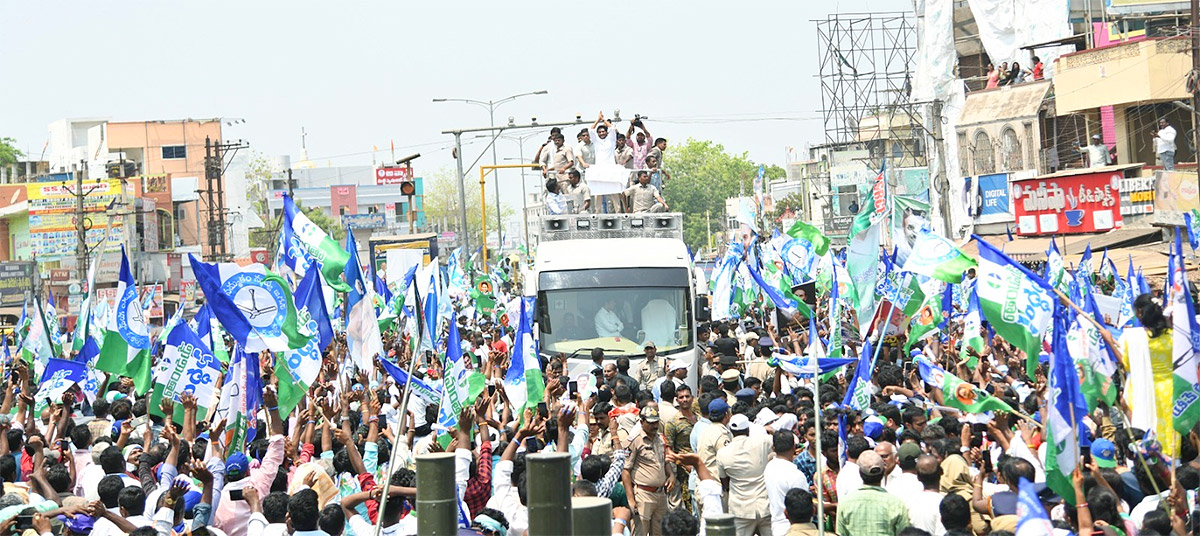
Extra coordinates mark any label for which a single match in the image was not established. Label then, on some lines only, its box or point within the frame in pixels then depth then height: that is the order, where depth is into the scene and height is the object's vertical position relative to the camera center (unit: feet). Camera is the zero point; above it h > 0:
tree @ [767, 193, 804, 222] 327.55 +18.16
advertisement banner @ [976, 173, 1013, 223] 134.41 +6.65
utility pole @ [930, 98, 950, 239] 152.05 +9.59
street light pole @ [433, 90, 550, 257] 160.66 +21.80
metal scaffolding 176.65 +23.93
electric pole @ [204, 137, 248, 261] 168.04 +15.90
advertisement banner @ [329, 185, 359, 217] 352.28 +27.16
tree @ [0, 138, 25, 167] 282.77 +34.67
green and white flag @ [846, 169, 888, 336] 56.87 +0.68
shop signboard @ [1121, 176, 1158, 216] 111.86 +5.21
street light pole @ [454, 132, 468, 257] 123.44 +9.69
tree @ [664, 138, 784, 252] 422.41 +31.77
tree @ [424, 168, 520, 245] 416.87 +28.29
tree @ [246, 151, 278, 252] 294.87 +28.52
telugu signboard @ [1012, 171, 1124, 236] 115.44 +5.31
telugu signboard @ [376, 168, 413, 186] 350.02 +31.51
